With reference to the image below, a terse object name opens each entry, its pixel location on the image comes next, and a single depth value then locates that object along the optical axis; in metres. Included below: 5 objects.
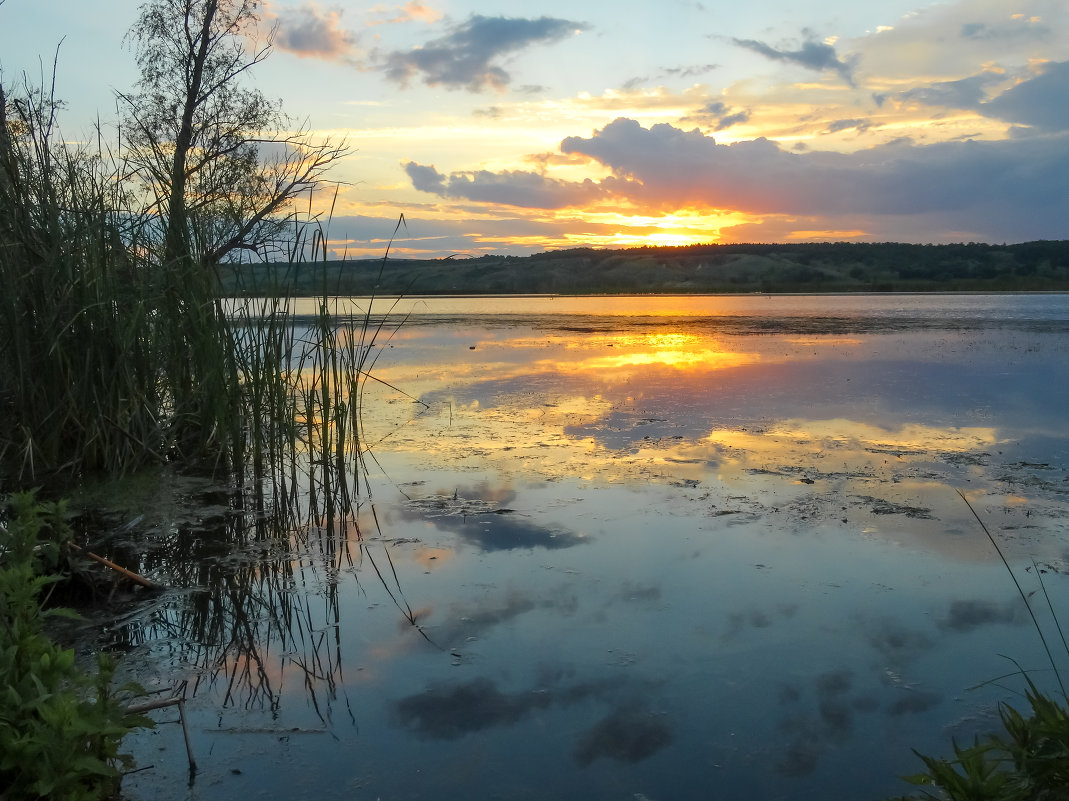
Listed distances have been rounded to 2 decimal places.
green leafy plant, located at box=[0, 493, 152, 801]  1.72
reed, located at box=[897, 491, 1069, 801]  1.62
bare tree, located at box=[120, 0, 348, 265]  14.27
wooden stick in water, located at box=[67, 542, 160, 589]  2.93
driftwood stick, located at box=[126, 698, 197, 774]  1.96
